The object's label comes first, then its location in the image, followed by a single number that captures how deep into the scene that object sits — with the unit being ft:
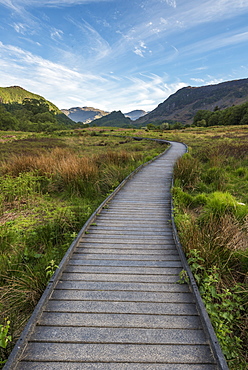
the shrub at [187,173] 25.16
